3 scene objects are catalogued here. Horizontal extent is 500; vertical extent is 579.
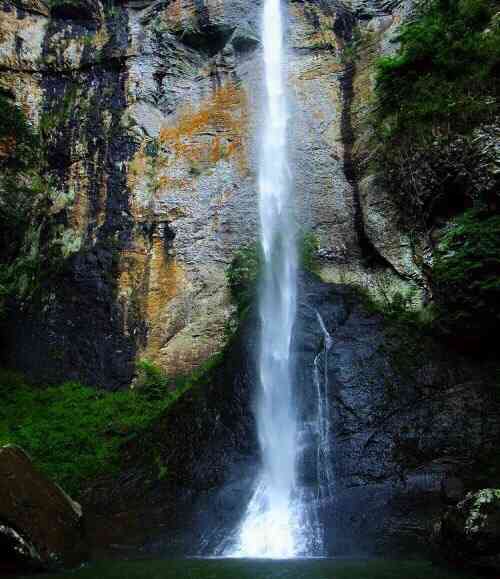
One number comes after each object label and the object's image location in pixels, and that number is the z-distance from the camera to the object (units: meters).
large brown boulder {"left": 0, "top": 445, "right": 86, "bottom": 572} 5.62
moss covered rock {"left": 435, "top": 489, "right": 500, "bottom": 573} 5.10
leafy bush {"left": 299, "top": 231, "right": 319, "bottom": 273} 12.63
